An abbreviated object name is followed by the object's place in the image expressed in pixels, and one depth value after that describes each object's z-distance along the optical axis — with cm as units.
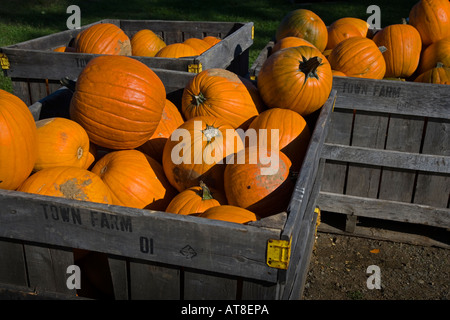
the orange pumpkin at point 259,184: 239
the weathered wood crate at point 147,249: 177
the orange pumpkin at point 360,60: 409
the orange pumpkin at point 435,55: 424
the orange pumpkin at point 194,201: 232
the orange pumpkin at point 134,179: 256
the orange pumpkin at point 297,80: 302
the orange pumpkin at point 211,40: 546
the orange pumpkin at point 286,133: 285
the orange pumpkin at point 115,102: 263
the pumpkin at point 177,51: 438
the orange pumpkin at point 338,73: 391
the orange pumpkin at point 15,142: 222
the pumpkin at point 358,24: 500
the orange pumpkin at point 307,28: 477
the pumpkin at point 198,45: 488
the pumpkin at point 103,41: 446
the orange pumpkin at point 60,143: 254
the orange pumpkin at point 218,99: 302
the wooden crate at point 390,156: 372
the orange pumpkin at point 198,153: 259
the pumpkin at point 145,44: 498
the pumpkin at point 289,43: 414
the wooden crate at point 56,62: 387
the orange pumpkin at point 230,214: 209
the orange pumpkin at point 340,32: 491
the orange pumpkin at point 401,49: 440
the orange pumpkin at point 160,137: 298
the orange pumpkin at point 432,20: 458
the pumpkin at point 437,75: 400
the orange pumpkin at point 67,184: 224
